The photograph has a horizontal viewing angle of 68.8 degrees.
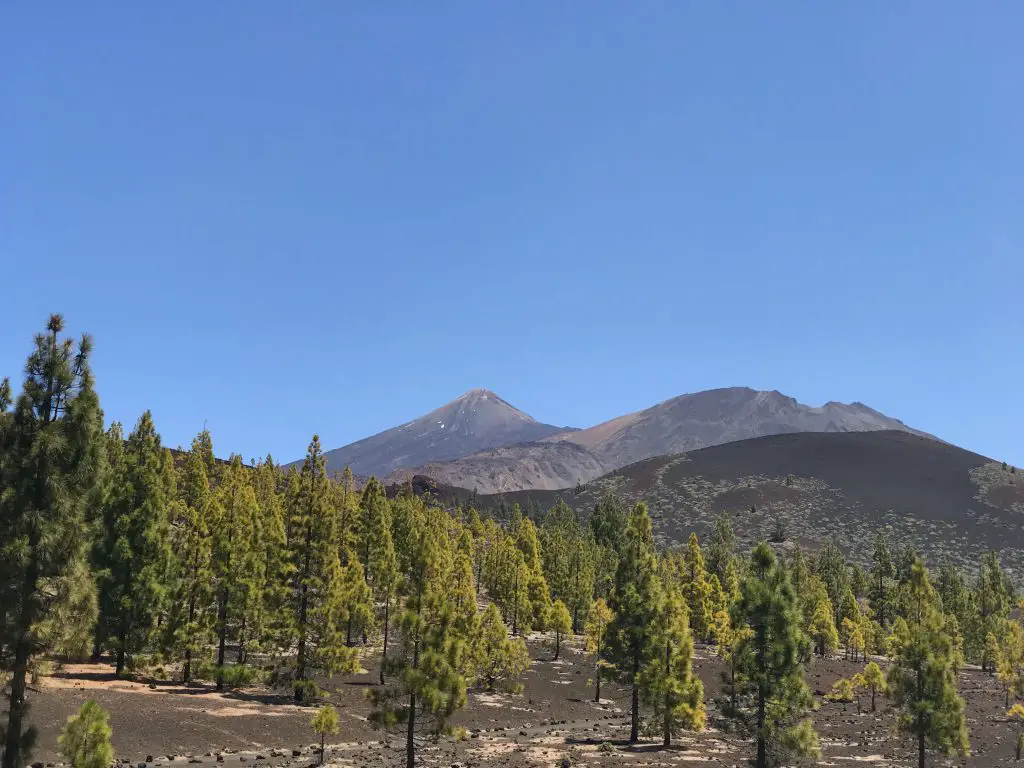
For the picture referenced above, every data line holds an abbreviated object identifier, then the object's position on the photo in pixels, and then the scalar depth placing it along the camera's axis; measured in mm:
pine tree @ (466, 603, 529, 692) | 59281
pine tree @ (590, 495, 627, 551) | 144362
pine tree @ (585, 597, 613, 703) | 68069
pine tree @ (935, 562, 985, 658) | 108688
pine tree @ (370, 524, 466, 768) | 30906
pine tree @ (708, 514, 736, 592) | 119500
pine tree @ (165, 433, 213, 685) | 47188
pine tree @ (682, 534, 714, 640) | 98812
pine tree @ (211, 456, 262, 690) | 48219
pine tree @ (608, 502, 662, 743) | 52750
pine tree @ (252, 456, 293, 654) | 47156
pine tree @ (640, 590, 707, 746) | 49406
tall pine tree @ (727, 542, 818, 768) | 38250
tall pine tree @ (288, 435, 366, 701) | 47125
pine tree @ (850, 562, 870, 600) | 137250
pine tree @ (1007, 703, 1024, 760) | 52831
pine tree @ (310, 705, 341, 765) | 32812
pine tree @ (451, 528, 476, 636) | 51688
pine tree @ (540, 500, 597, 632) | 100438
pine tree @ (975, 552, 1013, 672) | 107450
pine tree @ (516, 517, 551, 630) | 94188
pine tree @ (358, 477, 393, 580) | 80375
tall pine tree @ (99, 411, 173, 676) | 44938
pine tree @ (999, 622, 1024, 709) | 74062
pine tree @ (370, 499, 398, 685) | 68519
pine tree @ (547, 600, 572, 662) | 81625
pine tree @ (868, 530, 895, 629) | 119250
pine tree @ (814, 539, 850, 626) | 123938
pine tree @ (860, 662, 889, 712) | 69188
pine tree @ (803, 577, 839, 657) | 103875
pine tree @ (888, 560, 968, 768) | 39312
